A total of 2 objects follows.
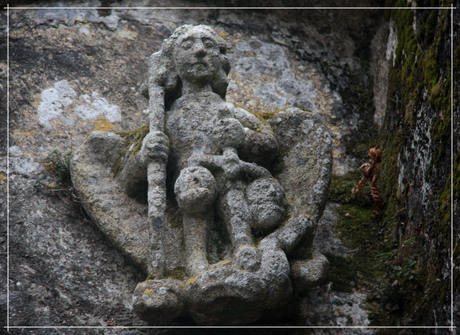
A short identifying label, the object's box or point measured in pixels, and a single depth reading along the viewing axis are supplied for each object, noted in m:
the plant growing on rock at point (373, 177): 8.91
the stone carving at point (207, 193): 6.48
